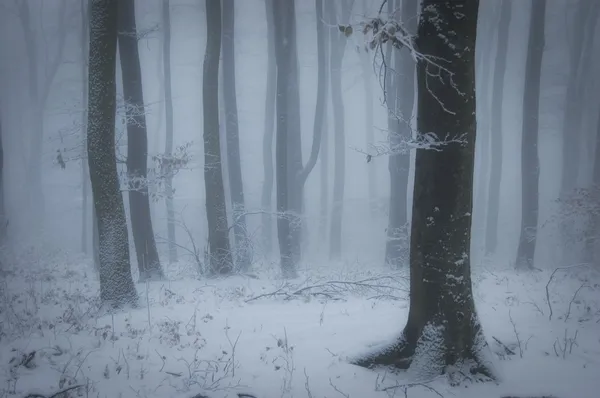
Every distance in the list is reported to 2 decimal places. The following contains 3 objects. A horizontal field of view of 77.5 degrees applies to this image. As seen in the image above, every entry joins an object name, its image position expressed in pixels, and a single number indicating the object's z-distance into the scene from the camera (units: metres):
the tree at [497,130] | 19.73
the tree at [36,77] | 24.73
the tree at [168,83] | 21.58
